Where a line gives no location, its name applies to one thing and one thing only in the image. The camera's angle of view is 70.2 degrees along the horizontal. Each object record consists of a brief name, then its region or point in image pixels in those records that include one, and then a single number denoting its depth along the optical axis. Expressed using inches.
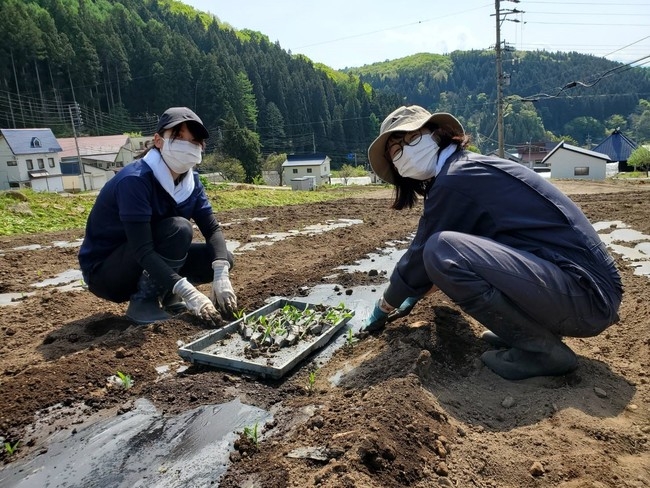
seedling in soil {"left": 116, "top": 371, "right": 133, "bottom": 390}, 91.2
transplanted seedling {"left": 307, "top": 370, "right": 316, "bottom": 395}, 86.7
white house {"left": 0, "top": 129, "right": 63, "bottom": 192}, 1480.1
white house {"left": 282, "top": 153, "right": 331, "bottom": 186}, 2143.2
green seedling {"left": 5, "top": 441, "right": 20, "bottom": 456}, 72.6
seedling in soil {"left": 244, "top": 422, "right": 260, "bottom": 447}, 70.4
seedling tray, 93.4
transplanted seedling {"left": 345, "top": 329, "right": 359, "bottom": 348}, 107.1
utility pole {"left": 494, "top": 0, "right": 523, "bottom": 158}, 854.5
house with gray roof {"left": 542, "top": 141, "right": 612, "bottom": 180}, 1369.3
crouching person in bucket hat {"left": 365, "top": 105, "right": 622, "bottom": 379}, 77.1
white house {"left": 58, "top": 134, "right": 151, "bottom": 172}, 1812.3
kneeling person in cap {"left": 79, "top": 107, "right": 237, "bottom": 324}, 112.7
